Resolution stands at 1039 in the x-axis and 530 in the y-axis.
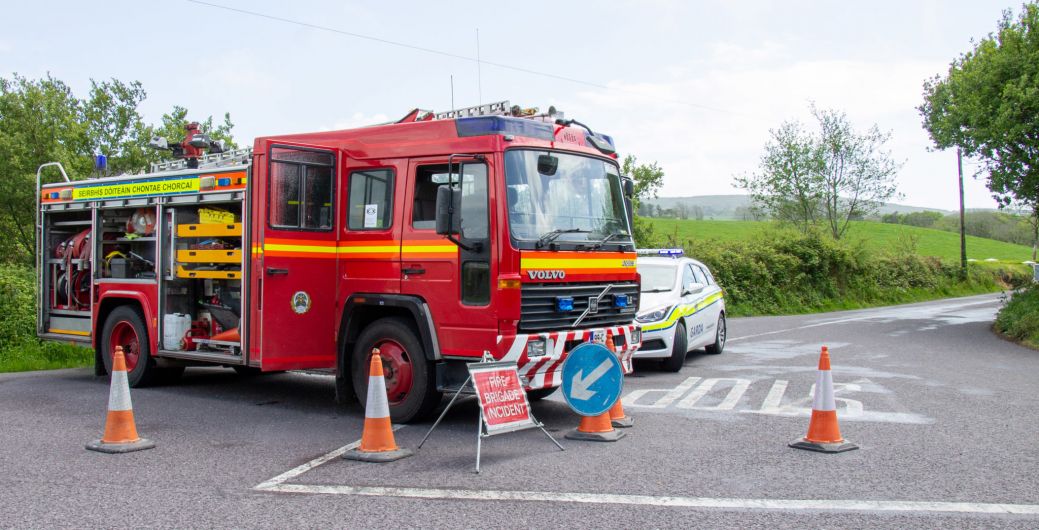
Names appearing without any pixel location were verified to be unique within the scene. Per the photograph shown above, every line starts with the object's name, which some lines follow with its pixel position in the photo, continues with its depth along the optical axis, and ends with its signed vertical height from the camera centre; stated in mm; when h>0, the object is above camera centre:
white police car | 12242 -418
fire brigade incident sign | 6984 -943
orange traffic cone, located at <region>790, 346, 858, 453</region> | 7215 -1186
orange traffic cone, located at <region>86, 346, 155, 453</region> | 7219 -1177
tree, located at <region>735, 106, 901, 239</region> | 44344 +5234
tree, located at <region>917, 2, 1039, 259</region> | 19734 +3971
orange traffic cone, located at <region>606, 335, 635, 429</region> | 8266 -1303
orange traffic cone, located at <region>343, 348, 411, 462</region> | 6844 -1175
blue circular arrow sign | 7418 -805
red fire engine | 7863 +280
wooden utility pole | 49375 +1394
